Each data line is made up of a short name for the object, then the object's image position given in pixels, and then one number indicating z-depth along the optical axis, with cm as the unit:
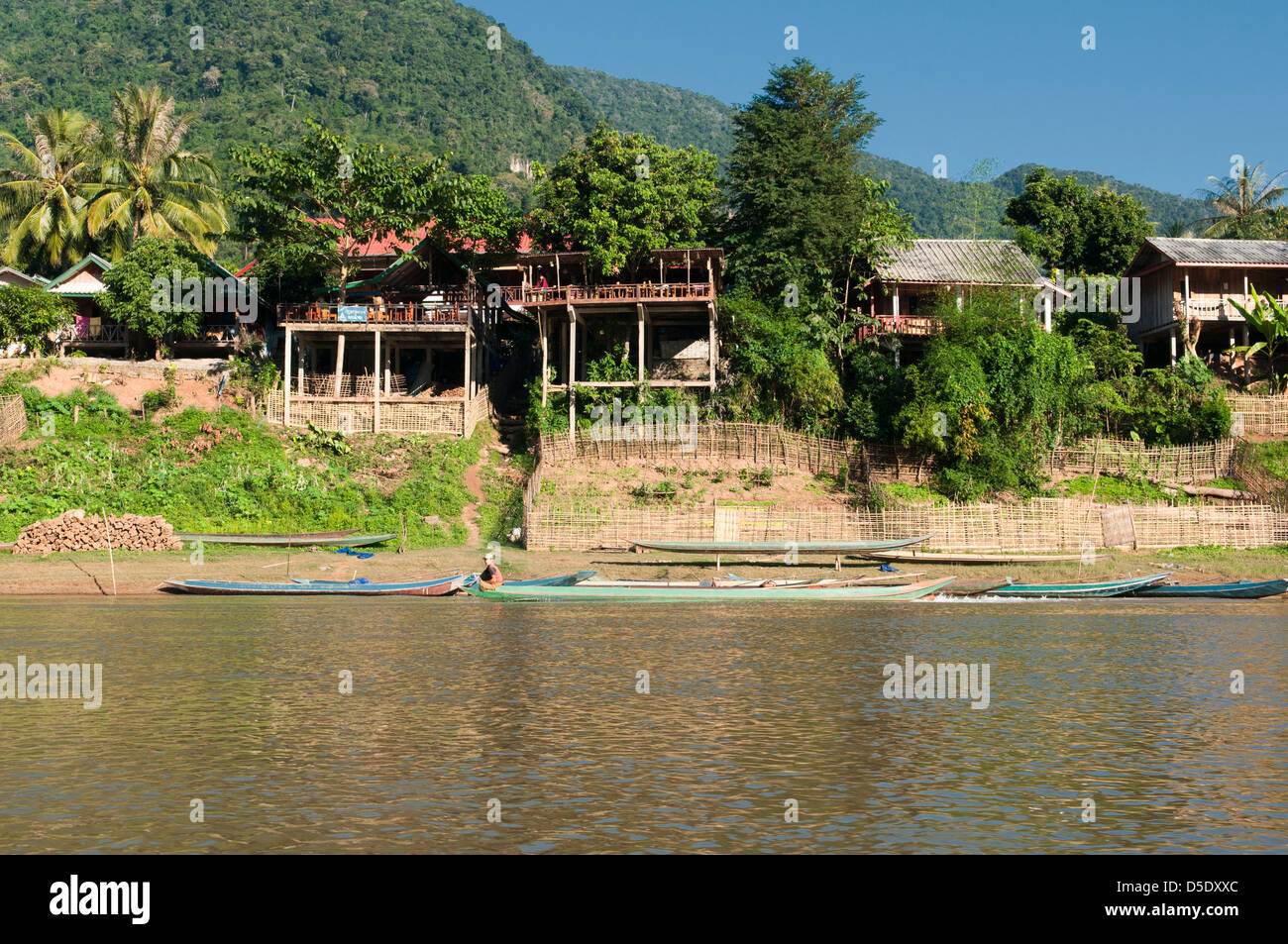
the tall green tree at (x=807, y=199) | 3997
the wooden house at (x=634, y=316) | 3916
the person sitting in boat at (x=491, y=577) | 2686
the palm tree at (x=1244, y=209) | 5381
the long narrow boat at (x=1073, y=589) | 2764
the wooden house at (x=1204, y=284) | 4178
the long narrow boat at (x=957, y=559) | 3041
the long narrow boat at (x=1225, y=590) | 2705
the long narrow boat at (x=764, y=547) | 2950
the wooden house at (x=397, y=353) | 3969
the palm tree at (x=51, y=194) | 5056
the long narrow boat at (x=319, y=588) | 2691
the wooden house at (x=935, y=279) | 4078
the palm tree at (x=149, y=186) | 5047
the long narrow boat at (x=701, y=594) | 2644
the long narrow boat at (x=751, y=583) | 2667
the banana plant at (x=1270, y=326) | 3938
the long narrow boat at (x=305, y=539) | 3103
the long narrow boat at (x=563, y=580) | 2705
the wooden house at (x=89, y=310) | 4641
